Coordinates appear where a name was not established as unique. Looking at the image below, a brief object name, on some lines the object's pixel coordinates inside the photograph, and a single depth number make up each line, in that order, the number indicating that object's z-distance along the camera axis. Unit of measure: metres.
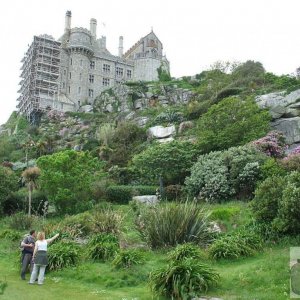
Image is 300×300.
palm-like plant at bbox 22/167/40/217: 27.89
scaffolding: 67.38
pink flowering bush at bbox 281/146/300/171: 23.22
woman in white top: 11.84
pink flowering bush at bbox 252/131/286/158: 28.87
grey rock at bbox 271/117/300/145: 34.16
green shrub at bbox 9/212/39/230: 22.05
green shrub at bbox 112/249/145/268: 12.76
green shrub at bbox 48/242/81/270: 13.43
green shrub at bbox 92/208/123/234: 17.30
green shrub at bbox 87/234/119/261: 14.11
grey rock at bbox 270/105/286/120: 37.41
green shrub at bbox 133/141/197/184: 30.14
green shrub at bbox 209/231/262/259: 12.80
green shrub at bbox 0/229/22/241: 19.01
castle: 69.31
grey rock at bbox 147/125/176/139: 44.97
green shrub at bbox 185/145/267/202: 25.06
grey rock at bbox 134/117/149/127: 52.68
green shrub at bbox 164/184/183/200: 28.31
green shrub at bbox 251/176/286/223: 14.77
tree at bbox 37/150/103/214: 26.42
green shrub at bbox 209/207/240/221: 18.97
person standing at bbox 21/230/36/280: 12.84
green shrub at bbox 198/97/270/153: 32.44
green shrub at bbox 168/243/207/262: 12.30
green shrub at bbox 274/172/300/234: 13.19
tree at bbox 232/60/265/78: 59.56
